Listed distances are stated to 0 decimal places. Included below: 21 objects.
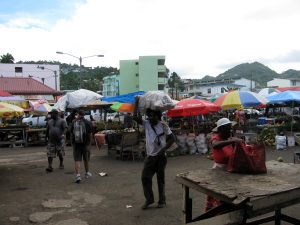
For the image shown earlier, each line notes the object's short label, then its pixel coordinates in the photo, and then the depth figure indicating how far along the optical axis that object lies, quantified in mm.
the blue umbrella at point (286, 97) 12215
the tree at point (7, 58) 54426
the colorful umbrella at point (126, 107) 11579
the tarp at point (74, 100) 13630
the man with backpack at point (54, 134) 8558
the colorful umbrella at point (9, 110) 8266
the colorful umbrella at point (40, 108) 16002
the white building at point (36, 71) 47644
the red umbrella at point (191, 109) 11109
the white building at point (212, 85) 65758
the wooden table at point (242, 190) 2666
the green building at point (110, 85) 72505
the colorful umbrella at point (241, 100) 12346
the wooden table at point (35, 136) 14784
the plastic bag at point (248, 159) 3315
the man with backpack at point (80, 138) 7261
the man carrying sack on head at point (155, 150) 5290
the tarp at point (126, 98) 10960
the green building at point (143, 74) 59421
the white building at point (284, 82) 58708
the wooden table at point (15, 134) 14368
